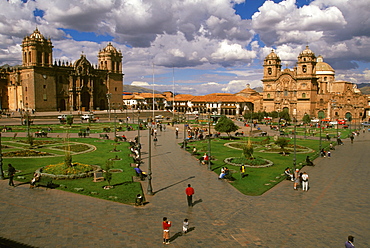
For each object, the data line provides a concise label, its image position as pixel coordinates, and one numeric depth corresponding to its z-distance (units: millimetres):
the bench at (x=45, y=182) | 16984
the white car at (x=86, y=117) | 63003
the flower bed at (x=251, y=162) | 24844
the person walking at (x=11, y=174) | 17062
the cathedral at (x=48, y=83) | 73562
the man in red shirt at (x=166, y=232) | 11148
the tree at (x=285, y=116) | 71625
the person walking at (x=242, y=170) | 20969
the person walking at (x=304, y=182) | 18100
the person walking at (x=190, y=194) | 14789
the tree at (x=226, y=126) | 41344
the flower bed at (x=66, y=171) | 18875
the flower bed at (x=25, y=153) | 25594
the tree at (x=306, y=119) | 66938
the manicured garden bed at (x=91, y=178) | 16406
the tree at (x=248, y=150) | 25070
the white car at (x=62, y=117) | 59756
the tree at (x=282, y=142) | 31284
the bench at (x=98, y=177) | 18672
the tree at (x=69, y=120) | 47184
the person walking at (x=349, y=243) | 10141
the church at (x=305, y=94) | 83062
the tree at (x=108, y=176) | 17141
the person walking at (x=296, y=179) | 18516
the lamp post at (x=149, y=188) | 16700
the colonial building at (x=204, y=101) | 109250
